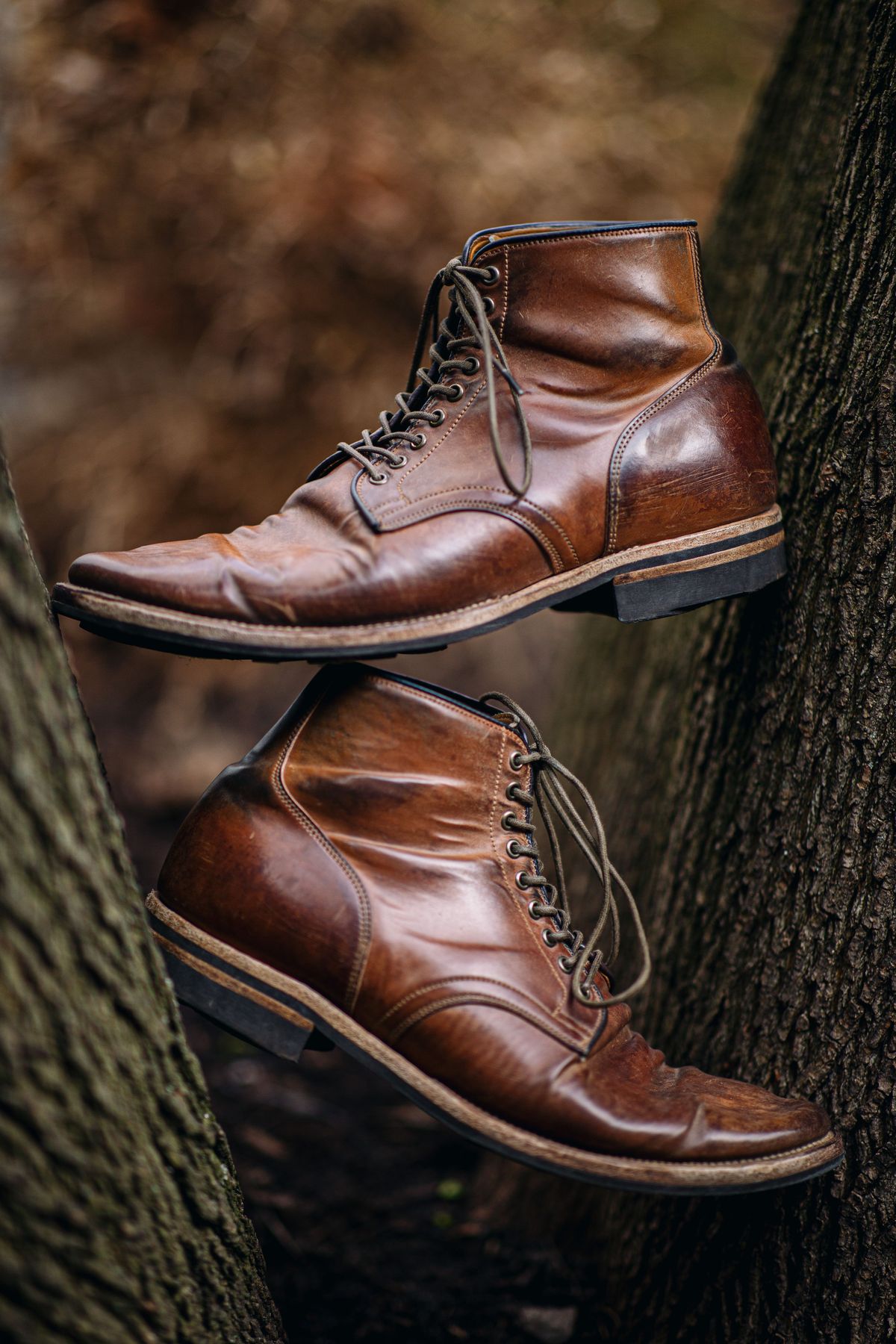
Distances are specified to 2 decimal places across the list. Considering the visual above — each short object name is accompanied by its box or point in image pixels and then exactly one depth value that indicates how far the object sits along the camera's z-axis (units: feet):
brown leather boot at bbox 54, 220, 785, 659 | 3.40
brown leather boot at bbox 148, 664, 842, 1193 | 3.36
